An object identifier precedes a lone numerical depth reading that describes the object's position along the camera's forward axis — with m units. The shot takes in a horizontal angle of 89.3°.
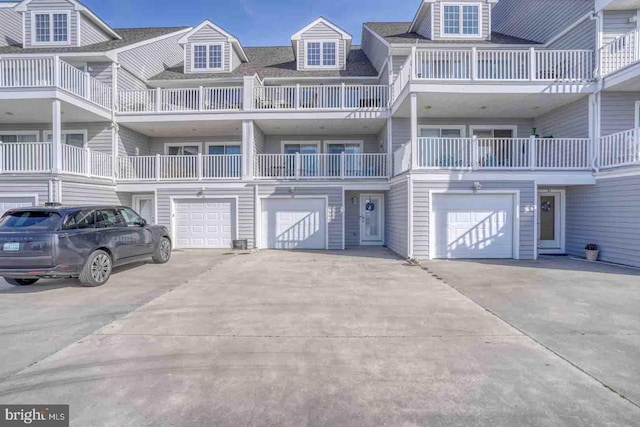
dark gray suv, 5.97
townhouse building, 10.29
